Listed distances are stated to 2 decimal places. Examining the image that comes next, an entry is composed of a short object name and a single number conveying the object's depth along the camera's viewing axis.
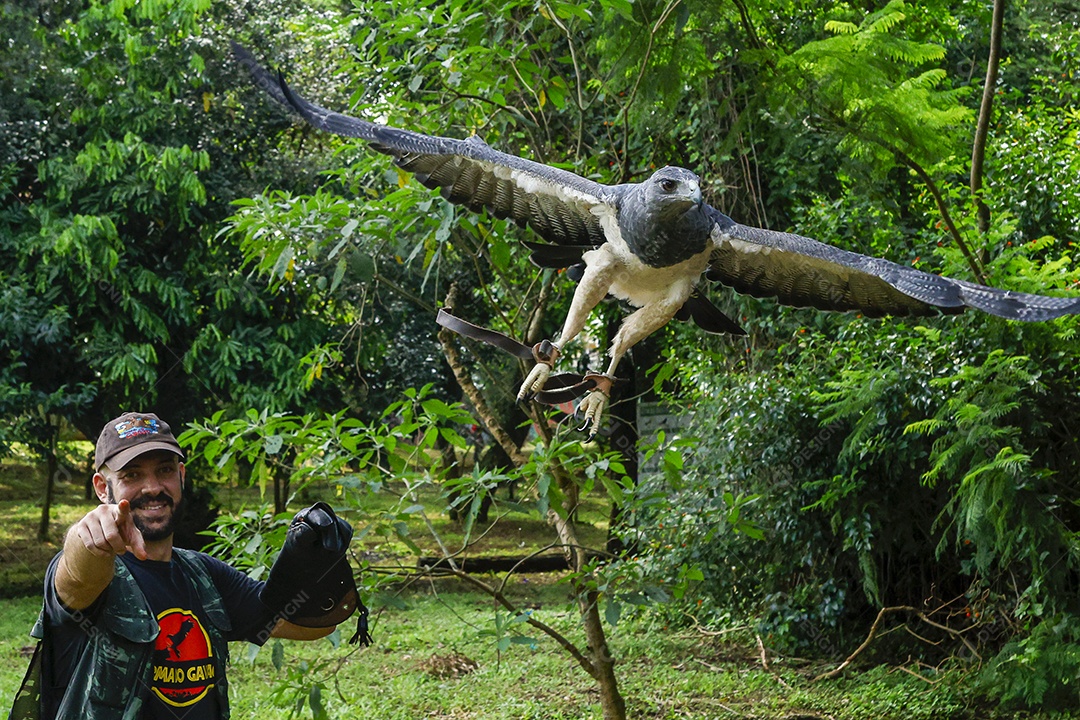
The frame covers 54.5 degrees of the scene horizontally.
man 2.09
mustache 2.29
